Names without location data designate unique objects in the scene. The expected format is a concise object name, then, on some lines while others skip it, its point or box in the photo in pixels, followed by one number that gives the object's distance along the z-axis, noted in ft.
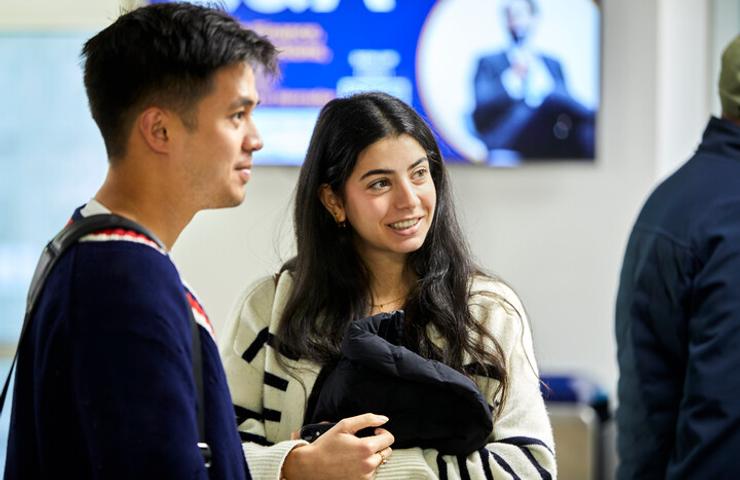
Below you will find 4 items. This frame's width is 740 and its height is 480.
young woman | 8.43
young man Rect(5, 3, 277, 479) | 6.60
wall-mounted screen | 14.68
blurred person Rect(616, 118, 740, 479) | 9.15
